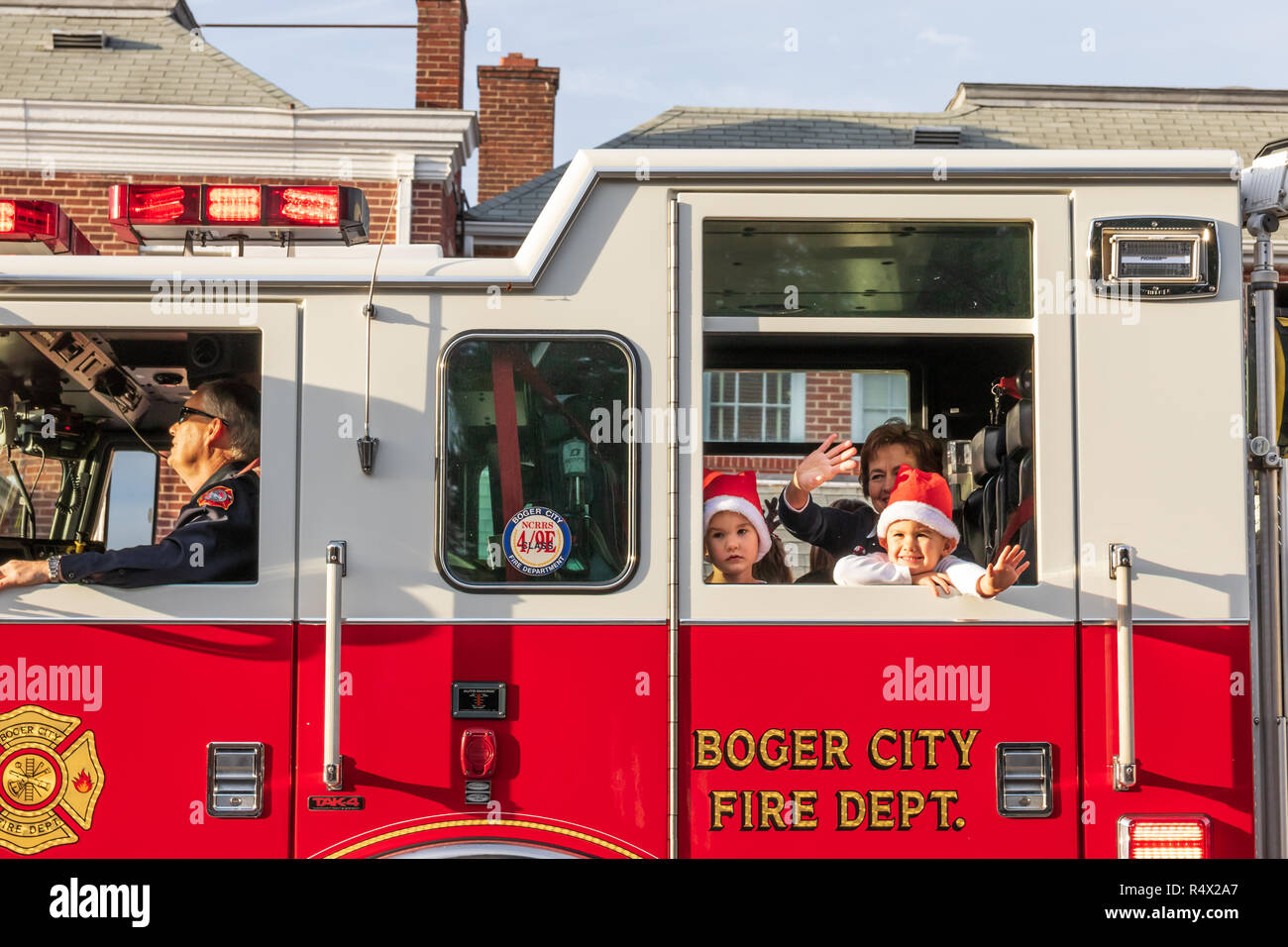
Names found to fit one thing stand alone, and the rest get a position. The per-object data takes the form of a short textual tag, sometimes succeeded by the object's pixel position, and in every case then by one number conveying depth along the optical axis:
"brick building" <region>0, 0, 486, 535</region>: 11.93
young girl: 3.35
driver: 3.22
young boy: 3.26
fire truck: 3.15
